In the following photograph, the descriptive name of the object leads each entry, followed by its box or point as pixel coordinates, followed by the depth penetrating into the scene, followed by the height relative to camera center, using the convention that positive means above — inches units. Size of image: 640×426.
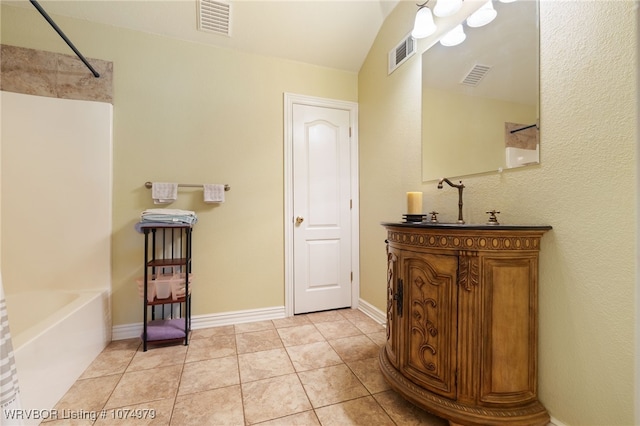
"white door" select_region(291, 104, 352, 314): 101.5 +2.4
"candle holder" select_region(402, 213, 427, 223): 62.9 -0.9
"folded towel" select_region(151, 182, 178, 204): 82.1 +7.1
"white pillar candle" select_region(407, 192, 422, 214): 65.7 +2.9
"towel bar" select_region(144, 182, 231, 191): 83.7 +9.4
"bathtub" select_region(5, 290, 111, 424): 47.2 -28.0
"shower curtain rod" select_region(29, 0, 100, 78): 56.7 +43.2
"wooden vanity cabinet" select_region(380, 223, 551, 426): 44.4 -19.7
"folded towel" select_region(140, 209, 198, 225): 74.6 -0.7
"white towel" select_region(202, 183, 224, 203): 87.1 +7.0
